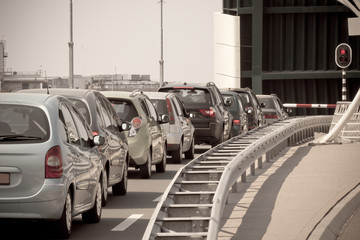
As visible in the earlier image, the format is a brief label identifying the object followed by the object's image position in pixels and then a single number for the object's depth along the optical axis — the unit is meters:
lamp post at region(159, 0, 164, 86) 88.50
